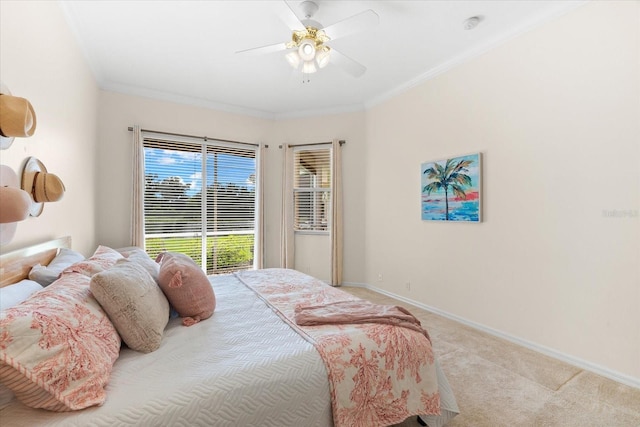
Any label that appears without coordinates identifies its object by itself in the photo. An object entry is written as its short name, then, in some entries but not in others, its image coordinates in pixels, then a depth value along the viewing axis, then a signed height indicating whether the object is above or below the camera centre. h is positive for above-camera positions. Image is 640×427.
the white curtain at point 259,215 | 4.80 -0.02
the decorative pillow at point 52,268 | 1.59 -0.31
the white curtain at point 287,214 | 4.88 -0.01
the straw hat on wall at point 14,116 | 1.26 +0.42
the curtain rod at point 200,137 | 4.11 +1.14
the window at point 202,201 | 4.23 +0.20
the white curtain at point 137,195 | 3.95 +0.25
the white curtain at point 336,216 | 4.75 -0.04
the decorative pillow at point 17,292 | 1.19 -0.34
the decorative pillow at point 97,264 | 1.61 -0.30
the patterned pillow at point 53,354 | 0.91 -0.46
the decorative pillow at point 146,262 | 1.81 -0.31
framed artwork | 3.13 +0.27
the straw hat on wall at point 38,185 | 1.69 +0.17
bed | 1.02 -0.64
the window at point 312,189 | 4.95 +0.41
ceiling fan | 2.13 +1.36
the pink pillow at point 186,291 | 1.71 -0.45
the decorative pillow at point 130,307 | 1.33 -0.42
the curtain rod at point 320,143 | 4.80 +1.14
